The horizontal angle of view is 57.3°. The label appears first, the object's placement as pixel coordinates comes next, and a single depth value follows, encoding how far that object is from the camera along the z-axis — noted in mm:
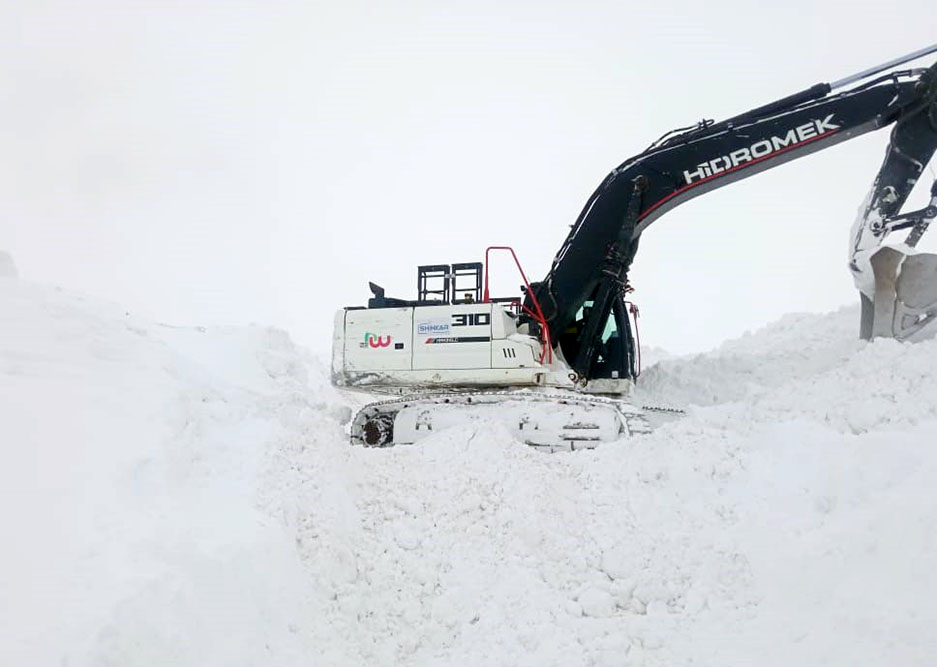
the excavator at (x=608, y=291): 9164
